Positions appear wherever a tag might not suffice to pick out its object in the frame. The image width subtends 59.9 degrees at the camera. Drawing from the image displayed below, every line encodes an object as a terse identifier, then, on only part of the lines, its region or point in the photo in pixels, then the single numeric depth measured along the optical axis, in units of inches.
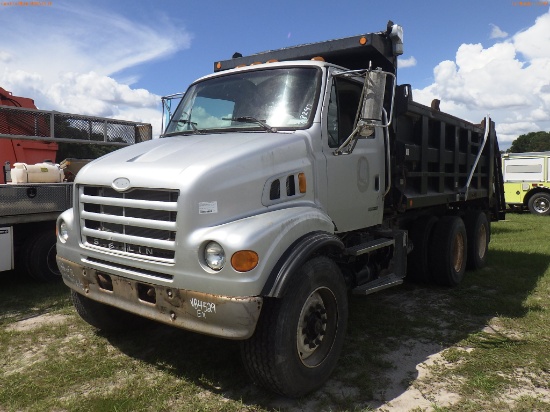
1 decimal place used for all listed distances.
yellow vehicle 743.7
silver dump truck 120.6
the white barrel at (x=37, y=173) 233.0
